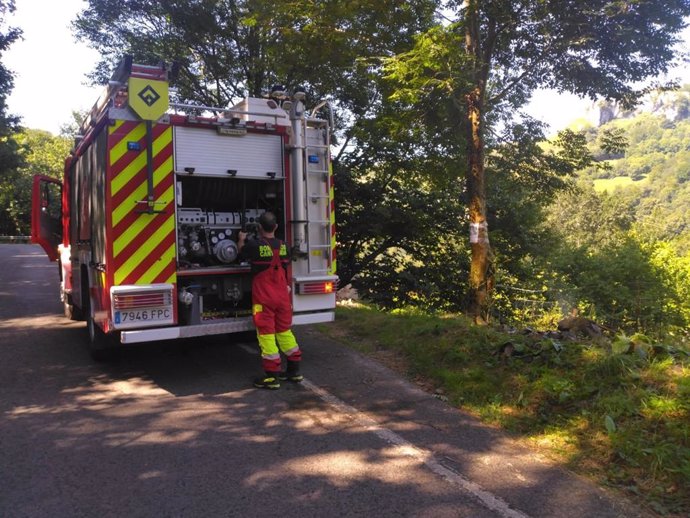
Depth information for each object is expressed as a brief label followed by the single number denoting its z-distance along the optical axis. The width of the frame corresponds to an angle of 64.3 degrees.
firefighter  5.60
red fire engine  5.39
